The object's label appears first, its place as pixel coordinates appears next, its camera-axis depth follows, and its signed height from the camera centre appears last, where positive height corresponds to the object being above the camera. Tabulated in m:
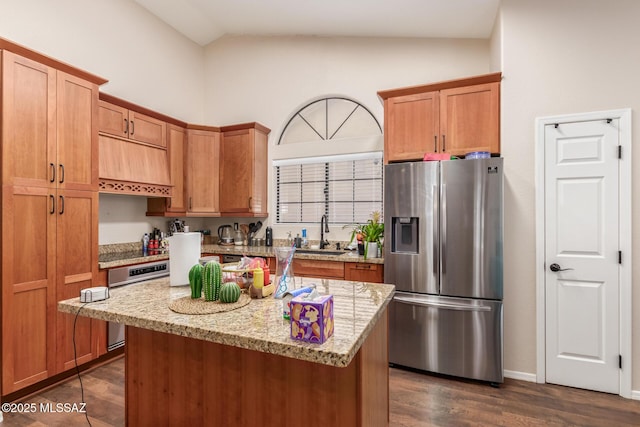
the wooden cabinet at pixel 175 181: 3.71 +0.40
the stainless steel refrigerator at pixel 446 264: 2.47 -0.42
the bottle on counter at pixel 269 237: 4.19 -0.32
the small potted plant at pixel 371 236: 3.11 -0.24
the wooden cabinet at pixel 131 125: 3.03 +0.93
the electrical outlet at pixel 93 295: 1.43 -0.38
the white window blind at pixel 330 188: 3.82 +0.33
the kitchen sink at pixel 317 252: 3.54 -0.44
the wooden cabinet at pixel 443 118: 2.69 +0.87
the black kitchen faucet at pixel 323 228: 3.82 -0.18
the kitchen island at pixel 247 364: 1.11 -0.68
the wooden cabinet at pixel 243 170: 3.98 +0.56
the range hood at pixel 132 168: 3.01 +0.47
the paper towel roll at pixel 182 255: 1.68 -0.23
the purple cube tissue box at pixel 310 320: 1.00 -0.35
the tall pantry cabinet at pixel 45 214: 2.18 -0.01
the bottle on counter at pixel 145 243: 3.67 -0.35
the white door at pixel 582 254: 2.36 -0.32
